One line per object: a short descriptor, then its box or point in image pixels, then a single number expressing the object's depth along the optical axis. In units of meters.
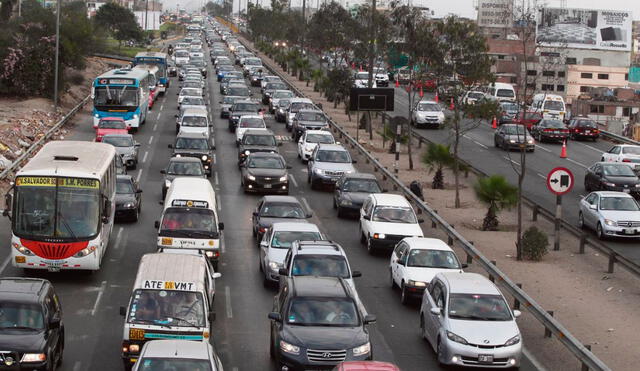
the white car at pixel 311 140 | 47.53
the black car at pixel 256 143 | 44.97
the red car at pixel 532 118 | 64.44
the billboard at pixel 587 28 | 157.62
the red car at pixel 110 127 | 49.41
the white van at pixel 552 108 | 70.94
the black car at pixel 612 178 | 40.94
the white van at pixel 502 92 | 77.21
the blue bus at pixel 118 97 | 53.70
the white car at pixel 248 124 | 51.22
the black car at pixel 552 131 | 61.00
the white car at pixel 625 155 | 47.91
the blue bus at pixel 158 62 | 79.31
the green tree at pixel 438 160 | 41.94
